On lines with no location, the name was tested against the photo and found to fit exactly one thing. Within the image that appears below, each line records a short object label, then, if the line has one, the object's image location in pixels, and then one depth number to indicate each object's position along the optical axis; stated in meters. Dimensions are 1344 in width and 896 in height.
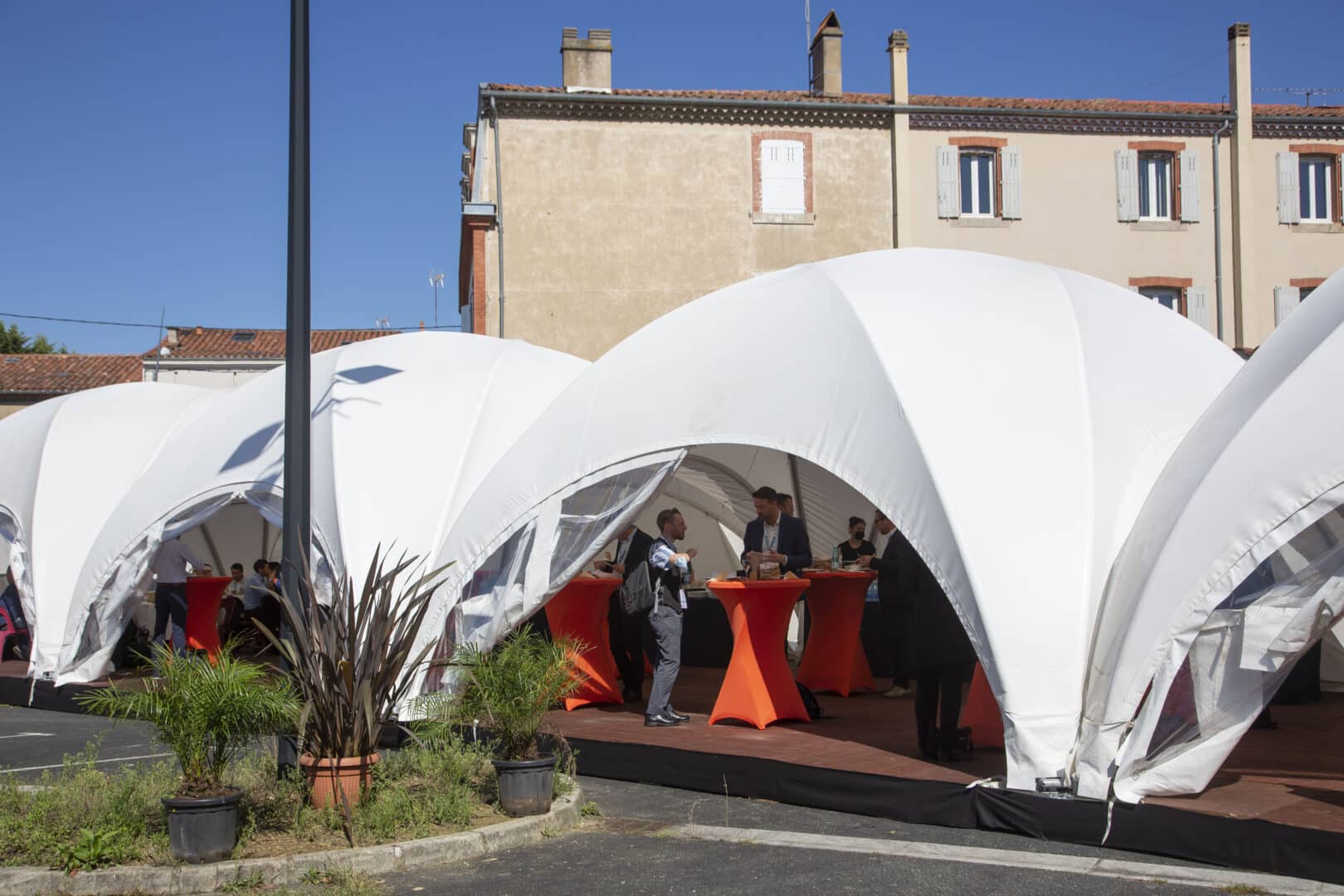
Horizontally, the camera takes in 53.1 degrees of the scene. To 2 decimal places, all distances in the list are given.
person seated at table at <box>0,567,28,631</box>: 16.77
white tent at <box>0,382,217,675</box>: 14.34
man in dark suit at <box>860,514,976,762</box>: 8.25
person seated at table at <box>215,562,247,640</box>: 17.69
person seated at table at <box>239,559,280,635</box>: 16.97
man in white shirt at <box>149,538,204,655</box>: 14.43
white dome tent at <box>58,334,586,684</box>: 11.76
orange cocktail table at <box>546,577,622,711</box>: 11.42
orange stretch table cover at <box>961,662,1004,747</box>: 9.27
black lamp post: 7.80
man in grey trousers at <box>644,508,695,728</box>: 9.84
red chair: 16.62
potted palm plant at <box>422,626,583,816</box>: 7.25
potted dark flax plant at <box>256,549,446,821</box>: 7.05
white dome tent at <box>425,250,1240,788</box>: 7.77
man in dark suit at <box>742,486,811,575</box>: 10.91
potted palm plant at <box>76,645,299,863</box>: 6.22
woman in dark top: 13.05
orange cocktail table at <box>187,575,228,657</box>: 15.72
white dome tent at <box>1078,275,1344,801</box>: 6.73
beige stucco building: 25.98
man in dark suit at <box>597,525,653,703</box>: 12.04
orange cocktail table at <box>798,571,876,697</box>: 11.73
